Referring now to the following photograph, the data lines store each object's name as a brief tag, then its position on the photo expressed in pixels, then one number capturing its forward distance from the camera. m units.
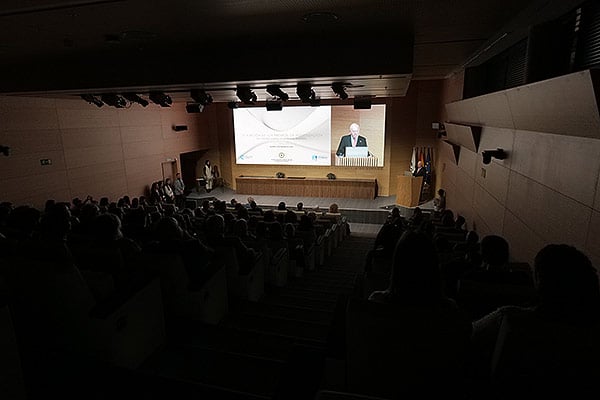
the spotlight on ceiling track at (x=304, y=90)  5.84
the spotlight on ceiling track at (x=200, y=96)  6.74
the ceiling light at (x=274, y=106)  8.79
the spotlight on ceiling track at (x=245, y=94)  6.57
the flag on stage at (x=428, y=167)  12.62
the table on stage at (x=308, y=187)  13.42
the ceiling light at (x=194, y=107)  8.41
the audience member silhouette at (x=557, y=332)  1.40
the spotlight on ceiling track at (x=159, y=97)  6.87
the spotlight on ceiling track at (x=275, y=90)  6.15
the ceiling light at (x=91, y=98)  7.43
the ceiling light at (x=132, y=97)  7.09
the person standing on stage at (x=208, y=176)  14.91
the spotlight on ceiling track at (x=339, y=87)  5.89
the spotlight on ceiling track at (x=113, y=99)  7.29
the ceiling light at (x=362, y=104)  8.28
